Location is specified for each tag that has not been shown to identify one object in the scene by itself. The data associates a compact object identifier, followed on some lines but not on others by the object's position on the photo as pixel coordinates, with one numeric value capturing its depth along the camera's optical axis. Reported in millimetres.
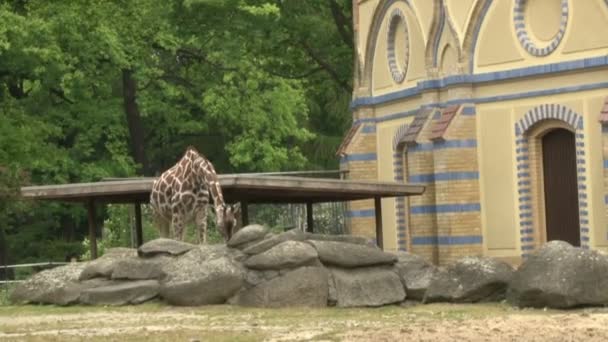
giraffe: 25328
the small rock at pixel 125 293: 22188
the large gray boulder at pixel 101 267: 22938
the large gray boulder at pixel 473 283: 21500
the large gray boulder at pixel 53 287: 22938
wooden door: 30578
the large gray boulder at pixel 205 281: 21375
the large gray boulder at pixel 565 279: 19875
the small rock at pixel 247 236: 22038
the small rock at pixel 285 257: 21281
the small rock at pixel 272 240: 21812
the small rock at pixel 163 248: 22672
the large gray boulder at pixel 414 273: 21984
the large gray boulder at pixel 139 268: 22484
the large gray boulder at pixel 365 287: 21516
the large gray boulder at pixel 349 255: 21656
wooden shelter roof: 25125
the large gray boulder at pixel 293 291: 21203
